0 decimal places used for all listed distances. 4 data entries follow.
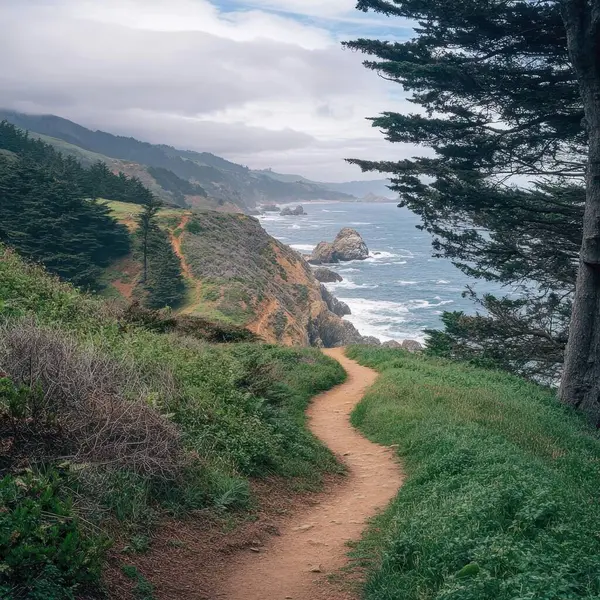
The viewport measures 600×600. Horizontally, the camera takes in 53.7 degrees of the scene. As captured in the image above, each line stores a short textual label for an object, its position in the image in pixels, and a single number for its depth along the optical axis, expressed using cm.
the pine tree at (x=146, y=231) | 4234
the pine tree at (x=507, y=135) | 1156
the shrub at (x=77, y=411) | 541
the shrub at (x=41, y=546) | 363
